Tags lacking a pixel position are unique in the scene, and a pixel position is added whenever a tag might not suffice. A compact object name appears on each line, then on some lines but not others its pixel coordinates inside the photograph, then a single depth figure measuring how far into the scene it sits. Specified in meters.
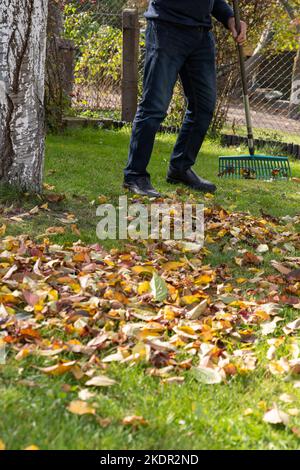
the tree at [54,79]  13.92
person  9.16
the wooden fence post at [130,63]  16.51
